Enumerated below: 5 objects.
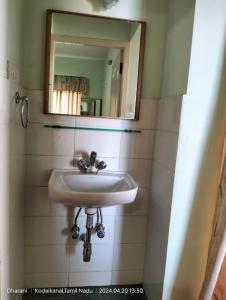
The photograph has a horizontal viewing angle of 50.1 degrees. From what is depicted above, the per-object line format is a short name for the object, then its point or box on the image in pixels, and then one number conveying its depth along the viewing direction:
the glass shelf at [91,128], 1.56
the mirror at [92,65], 1.51
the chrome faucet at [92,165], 1.58
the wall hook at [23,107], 1.33
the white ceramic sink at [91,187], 1.24
